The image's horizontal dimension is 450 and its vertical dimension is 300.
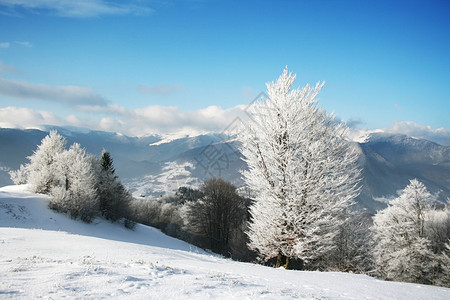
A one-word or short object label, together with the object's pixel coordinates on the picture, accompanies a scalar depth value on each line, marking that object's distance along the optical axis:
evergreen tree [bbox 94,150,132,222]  35.59
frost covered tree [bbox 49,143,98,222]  28.78
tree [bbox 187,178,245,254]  42.19
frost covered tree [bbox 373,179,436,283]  26.77
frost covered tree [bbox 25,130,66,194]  33.16
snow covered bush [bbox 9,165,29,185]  53.16
